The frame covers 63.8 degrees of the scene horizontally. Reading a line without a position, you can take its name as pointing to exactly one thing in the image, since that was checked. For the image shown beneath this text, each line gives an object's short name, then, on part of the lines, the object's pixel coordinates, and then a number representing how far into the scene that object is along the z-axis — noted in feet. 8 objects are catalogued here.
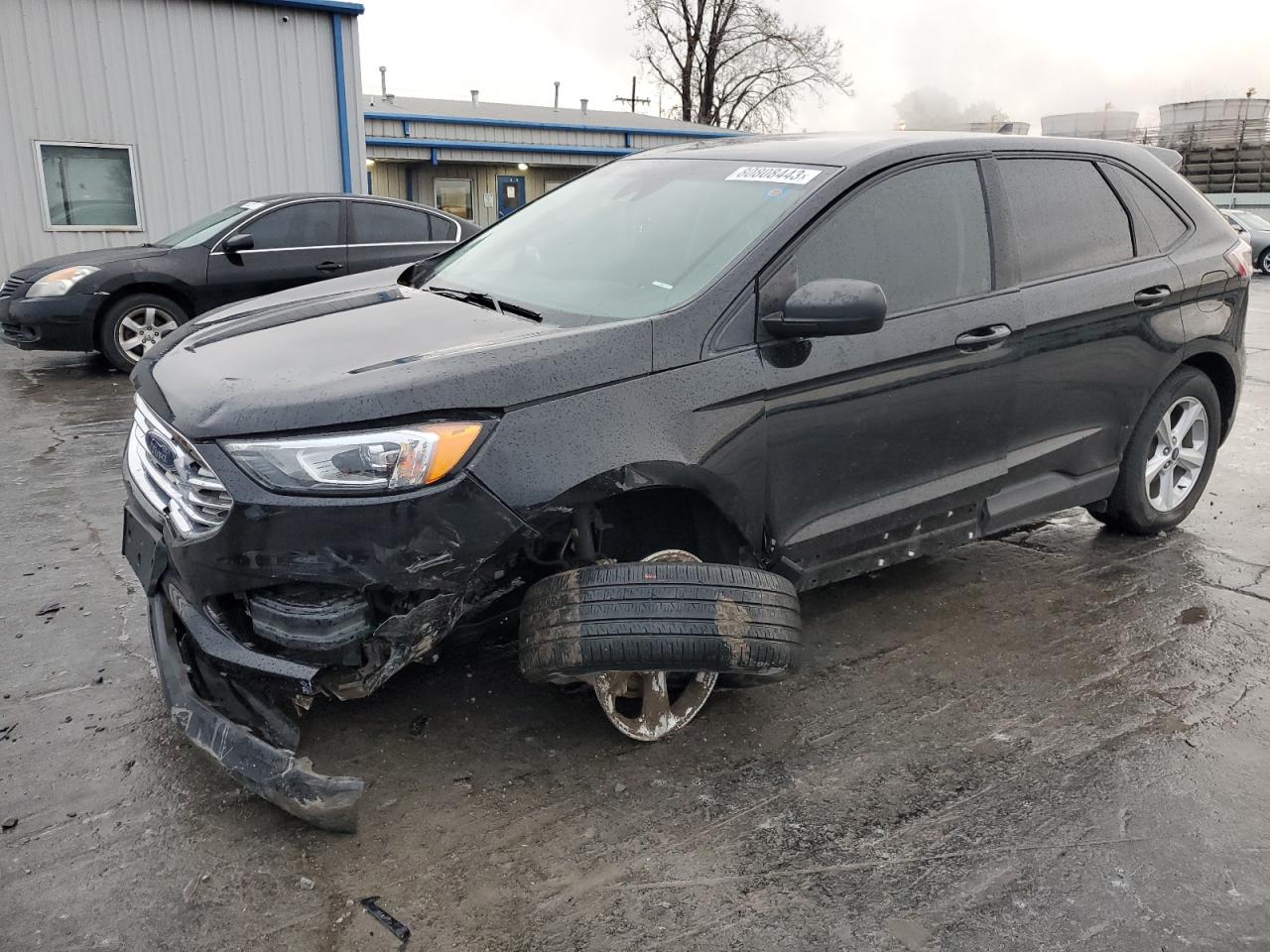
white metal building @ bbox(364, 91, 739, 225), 73.41
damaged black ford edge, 8.05
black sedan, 27.68
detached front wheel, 8.61
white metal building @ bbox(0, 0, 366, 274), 39.45
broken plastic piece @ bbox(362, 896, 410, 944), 7.25
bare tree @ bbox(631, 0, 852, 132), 141.38
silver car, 70.25
